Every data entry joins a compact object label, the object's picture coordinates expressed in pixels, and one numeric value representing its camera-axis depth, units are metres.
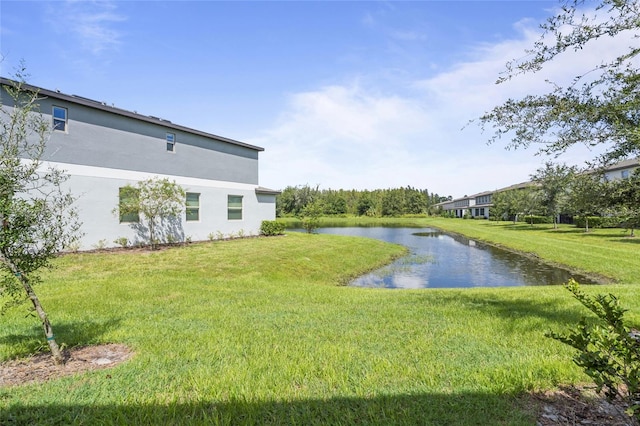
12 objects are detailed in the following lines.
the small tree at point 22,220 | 3.81
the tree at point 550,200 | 32.53
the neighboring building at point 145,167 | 14.53
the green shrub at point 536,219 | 45.78
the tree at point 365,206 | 92.06
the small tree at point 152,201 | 16.19
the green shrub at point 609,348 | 2.20
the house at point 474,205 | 84.56
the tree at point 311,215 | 28.72
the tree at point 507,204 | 45.45
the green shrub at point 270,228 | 23.83
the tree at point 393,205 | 90.62
